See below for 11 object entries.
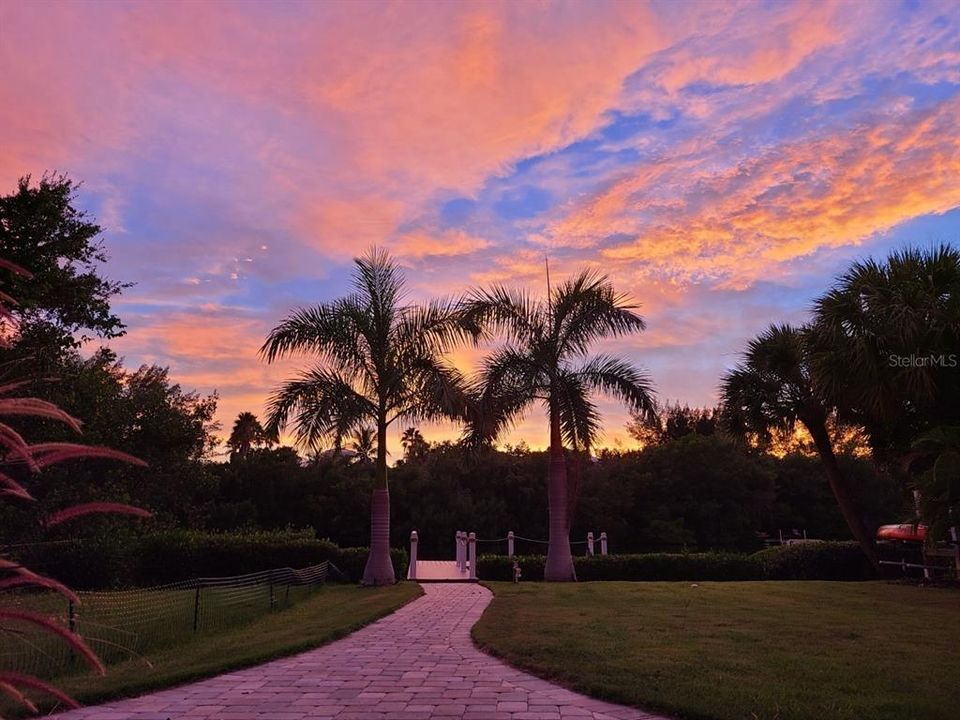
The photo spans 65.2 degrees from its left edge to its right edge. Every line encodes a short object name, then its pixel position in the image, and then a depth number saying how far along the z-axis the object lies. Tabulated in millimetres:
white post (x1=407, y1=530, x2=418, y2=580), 20681
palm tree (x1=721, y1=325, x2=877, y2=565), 20391
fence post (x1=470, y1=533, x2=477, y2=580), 20227
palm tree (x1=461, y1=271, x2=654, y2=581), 18469
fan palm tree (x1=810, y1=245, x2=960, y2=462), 14125
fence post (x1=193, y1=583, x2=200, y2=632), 10969
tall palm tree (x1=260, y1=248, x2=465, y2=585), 17594
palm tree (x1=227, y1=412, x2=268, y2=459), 57531
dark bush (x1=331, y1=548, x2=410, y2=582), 20469
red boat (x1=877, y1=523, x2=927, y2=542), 19969
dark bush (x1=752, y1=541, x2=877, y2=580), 21391
